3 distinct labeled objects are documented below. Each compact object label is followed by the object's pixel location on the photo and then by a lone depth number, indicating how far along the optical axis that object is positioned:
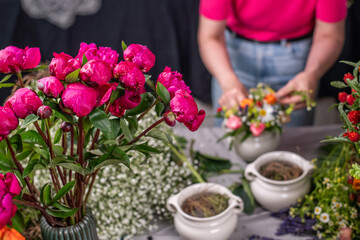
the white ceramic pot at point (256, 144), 1.28
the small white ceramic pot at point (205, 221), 0.96
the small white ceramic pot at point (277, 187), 1.09
